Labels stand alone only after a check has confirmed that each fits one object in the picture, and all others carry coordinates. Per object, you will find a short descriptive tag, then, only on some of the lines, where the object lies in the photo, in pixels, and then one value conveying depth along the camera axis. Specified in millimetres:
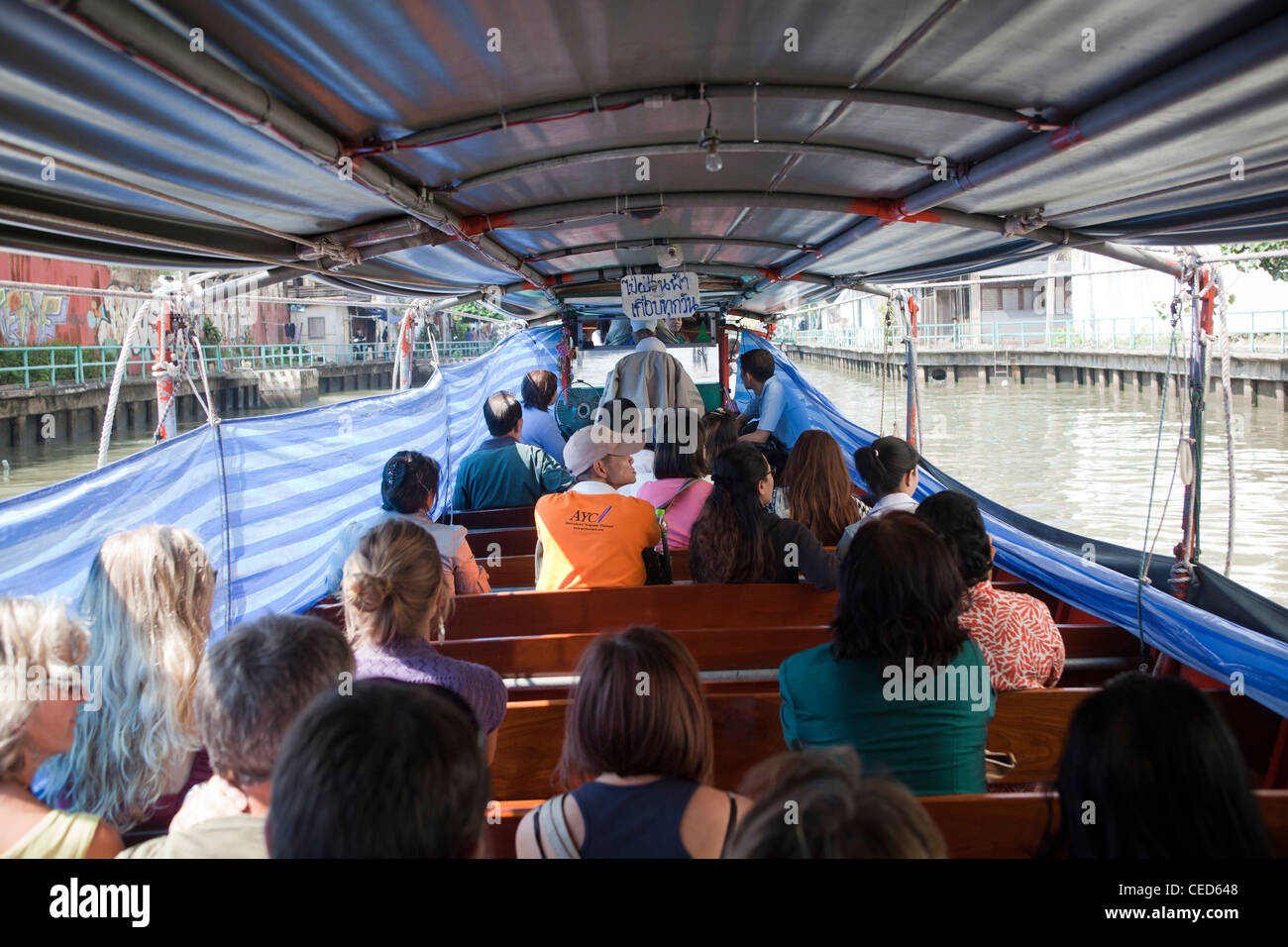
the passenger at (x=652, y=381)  9422
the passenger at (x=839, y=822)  1234
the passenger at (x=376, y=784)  1277
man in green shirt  6609
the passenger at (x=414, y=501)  4190
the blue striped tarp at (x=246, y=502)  2881
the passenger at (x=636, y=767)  1874
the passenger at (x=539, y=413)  8047
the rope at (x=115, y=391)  4343
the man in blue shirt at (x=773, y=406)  8422
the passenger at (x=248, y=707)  1950
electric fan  12070
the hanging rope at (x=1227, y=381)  5195
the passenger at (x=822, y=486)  5191
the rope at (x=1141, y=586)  3711
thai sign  9594
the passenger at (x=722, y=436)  6691
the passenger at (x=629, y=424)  5684
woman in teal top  2553
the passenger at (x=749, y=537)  4098
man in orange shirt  4328
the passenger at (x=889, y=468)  4805
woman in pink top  5047
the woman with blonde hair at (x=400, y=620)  2729
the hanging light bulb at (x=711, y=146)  3916
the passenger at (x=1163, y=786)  1447
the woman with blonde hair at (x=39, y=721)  1811
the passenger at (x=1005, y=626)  3242
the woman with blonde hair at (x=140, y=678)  2457
